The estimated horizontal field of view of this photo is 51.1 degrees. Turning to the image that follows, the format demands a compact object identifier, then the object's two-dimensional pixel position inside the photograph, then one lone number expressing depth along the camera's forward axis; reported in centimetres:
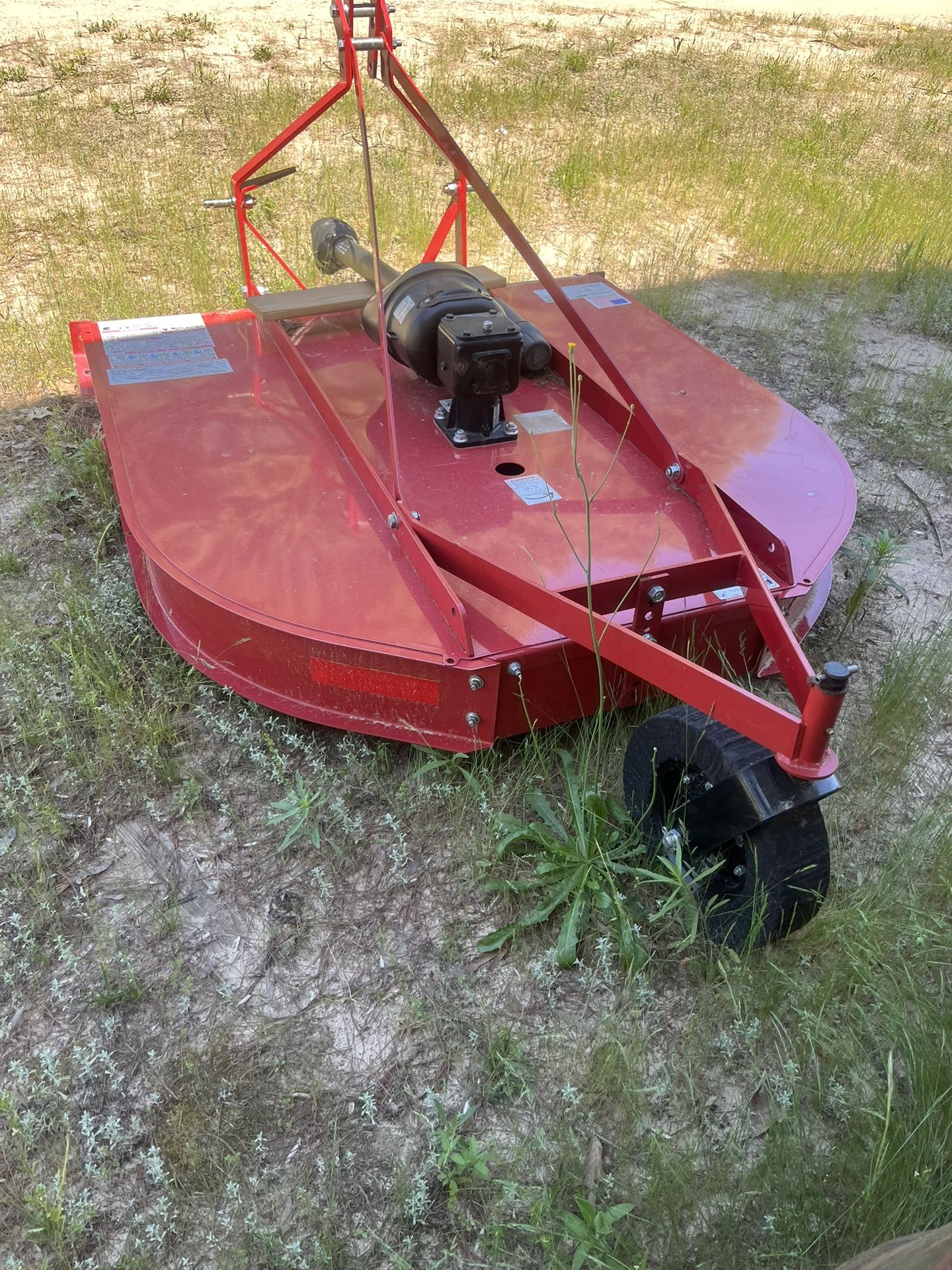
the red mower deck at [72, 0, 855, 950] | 193
